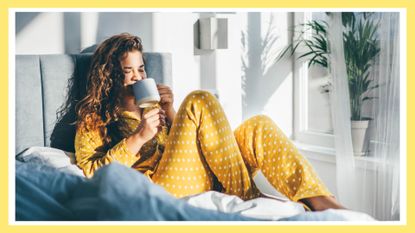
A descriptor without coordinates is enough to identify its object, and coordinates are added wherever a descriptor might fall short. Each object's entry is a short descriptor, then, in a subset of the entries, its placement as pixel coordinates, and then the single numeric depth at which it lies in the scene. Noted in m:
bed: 2.55
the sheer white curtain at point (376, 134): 2.94
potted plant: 3.22
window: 3.79
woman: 2.90
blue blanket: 2.54
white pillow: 2.92
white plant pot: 3.26
